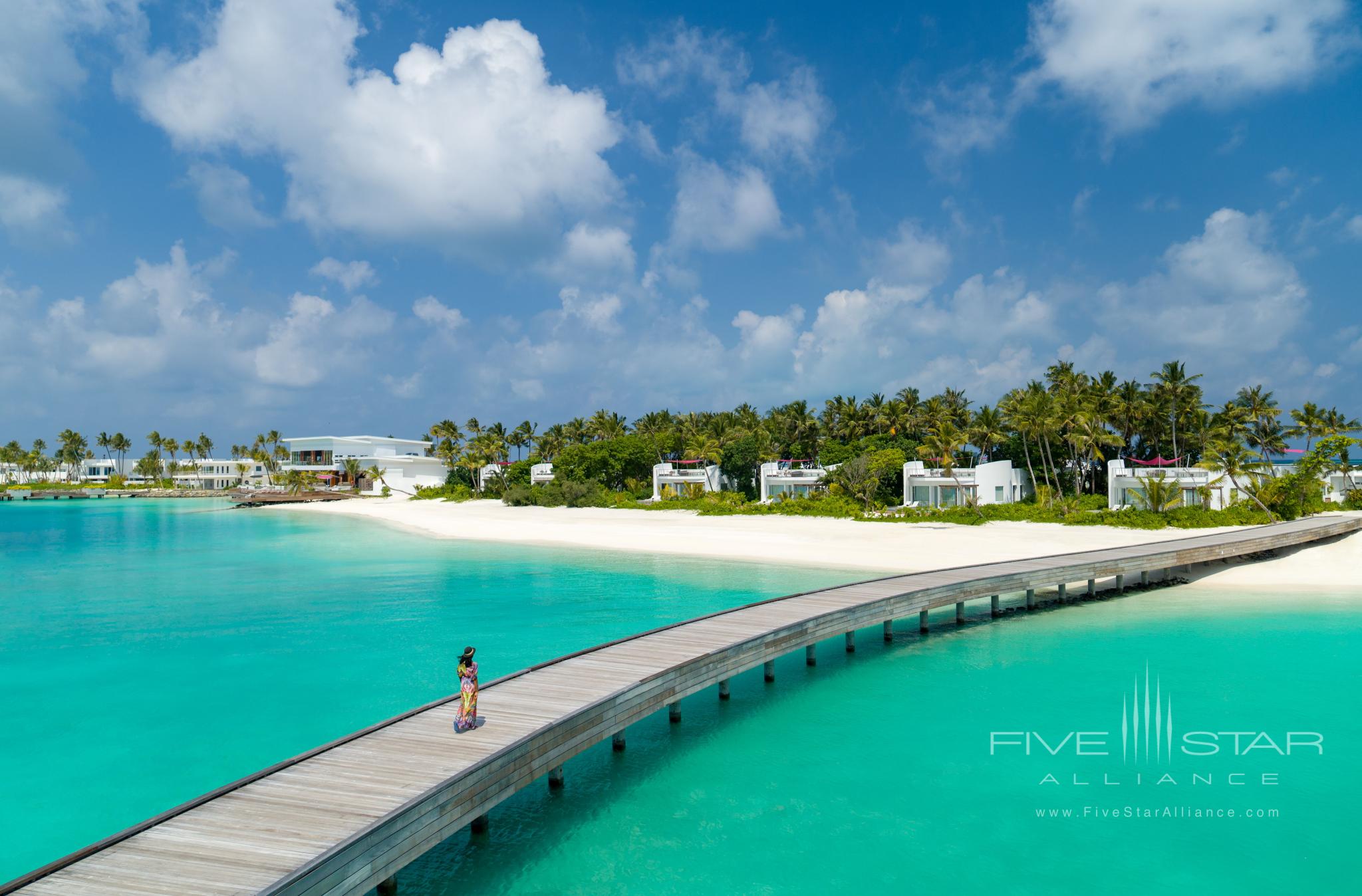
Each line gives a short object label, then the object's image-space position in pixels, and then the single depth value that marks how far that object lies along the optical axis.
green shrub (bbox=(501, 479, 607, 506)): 66.94
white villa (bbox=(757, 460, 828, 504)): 57.94
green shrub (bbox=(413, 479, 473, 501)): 86.08
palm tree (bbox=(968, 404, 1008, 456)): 57.91
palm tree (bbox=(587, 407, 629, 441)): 87.44
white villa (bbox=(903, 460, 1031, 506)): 50.28
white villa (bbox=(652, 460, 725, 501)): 67.75
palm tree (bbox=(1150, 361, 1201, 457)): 53.91
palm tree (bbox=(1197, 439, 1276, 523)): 41.53
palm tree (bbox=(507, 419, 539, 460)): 97.12
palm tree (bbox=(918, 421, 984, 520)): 49.62
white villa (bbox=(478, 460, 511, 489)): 86.44
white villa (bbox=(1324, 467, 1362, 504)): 52.25
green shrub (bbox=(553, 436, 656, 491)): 73.06
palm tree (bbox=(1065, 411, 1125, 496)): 49.62
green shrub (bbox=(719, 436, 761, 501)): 68.94
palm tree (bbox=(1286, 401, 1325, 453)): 58.84
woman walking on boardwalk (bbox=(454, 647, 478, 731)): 10.17
